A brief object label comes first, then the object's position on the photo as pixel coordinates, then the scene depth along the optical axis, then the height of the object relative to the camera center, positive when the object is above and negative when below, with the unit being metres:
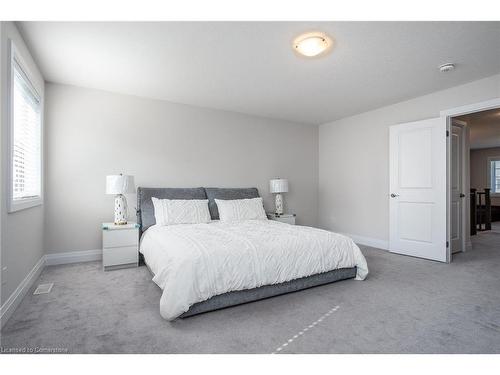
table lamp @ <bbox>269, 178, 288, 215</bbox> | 5.02 -0.02
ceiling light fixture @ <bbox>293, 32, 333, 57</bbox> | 2.45 +1.33
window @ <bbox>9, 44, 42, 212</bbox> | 2.29 +0.49
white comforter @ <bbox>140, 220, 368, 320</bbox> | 2.11 -0.63
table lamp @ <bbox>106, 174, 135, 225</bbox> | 3.52 -0.03
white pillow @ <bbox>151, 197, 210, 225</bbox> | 3.73 -0.33
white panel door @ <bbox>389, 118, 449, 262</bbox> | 3.86 -0.02
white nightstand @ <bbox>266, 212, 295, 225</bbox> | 4.89 -0.53
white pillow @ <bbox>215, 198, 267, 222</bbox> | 4.16 -0.34
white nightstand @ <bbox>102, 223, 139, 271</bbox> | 3.41 -0.73
